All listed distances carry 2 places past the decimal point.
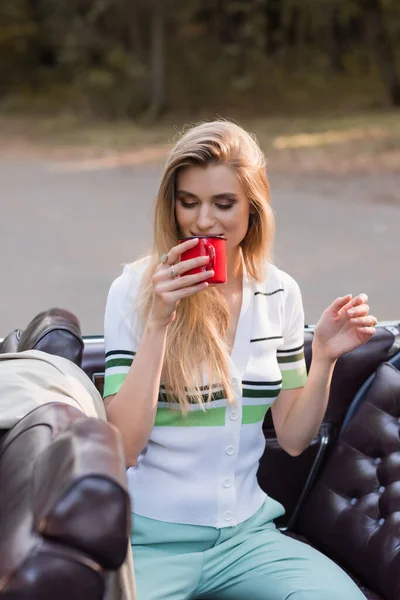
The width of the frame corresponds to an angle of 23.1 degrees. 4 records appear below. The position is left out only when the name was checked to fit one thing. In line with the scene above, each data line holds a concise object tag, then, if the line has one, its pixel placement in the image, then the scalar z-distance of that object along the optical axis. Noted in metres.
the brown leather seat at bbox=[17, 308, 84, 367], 2.20
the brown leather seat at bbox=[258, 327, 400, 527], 2.67
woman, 2.05
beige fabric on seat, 1.56
